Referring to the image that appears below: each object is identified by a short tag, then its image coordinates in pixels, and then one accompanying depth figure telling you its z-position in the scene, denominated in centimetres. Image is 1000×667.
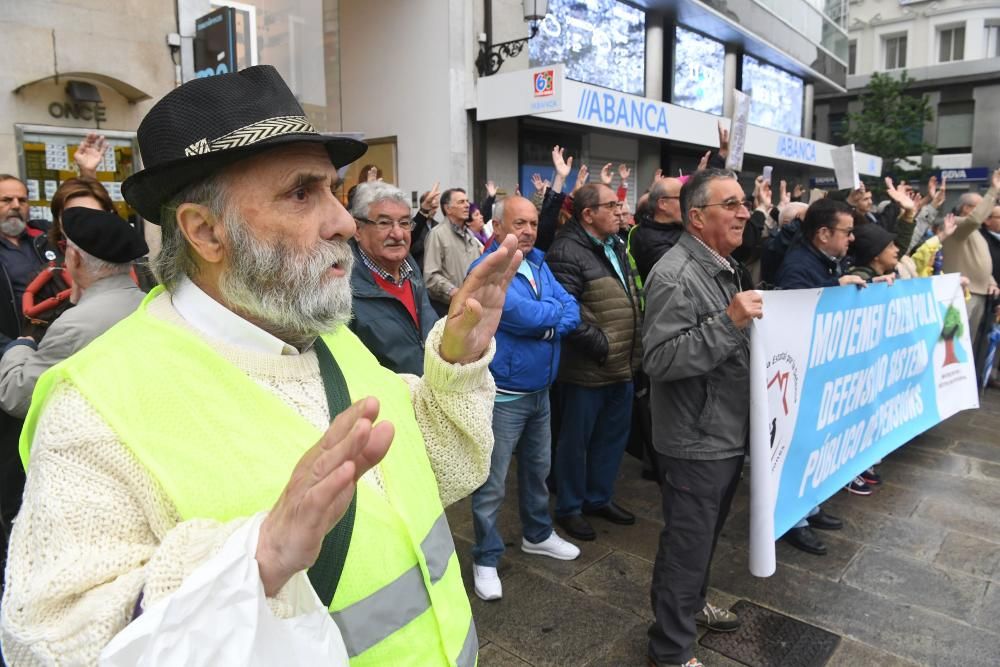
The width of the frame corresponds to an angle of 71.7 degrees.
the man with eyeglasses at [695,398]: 272
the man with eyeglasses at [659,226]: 455
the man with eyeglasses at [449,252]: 549
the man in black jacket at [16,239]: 408
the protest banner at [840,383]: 301
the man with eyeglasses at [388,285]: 296
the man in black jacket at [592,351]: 413
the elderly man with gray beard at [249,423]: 94
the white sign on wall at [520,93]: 848
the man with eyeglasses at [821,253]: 418
